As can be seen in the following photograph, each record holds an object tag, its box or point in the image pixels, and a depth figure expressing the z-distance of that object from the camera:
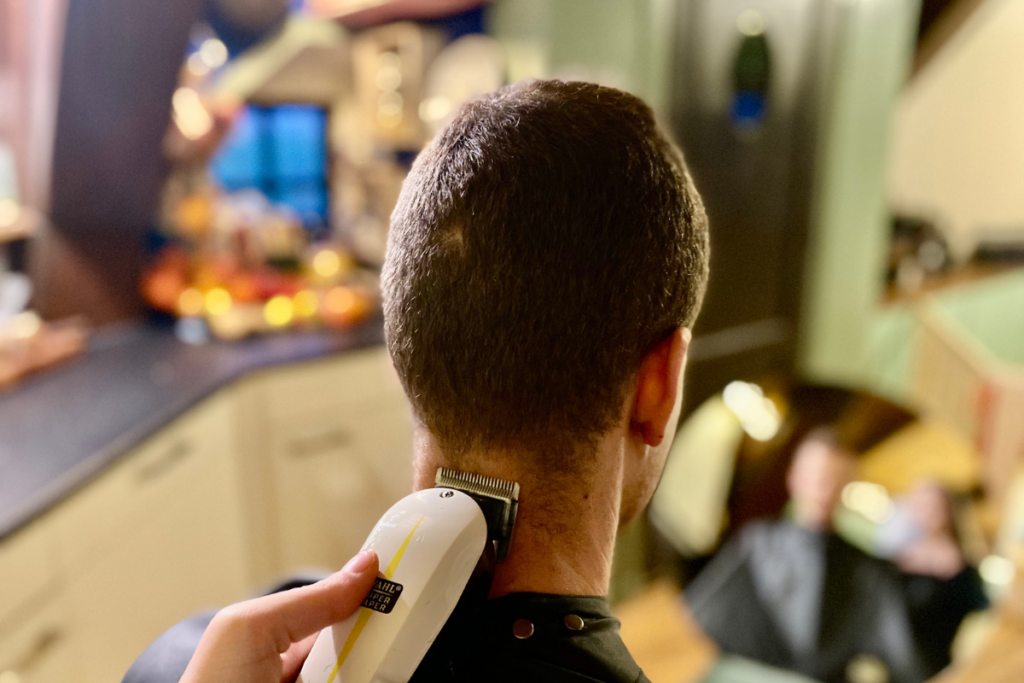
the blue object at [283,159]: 2.48
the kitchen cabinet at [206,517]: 1.13
